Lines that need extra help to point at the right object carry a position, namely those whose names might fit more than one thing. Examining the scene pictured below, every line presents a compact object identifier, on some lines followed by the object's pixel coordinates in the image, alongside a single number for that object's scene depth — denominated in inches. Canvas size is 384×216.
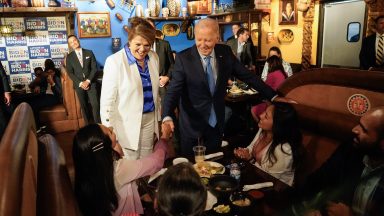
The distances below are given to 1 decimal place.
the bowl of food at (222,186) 64.9
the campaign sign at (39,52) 280.4
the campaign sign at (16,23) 267.5
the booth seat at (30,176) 37.3
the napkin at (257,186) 68.7
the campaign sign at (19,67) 276.4
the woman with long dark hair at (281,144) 83.8
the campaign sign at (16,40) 271.3
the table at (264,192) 61.2
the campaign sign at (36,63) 282.2
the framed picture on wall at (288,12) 282.4
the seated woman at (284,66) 203.9
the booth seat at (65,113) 227.6
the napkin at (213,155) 85.3
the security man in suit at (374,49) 194.6
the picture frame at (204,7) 328.9
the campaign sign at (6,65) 272.9
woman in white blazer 95.5
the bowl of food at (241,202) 60.6
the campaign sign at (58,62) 288.8
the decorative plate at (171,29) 327.0
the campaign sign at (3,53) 270.7
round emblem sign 80.3
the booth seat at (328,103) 80.7
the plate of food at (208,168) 75.7
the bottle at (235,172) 72.5
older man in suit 103.3
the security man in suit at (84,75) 226.5
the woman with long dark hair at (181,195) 45.3
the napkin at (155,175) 72.9
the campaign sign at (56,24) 281.9
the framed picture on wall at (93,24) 285.3
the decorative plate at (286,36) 292.5
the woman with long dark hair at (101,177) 63.0
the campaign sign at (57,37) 284.2
